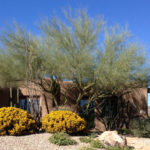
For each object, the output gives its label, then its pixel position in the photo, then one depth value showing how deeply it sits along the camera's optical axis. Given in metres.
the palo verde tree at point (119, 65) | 9.99
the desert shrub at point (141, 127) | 11.09
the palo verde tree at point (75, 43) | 10.18
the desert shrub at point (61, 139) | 7.43
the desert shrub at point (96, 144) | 7.54
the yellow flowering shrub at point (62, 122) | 8.61
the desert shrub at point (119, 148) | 7.47
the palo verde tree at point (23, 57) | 10.70
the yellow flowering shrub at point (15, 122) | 8.16
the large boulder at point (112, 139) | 7.89
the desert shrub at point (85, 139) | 8.00
